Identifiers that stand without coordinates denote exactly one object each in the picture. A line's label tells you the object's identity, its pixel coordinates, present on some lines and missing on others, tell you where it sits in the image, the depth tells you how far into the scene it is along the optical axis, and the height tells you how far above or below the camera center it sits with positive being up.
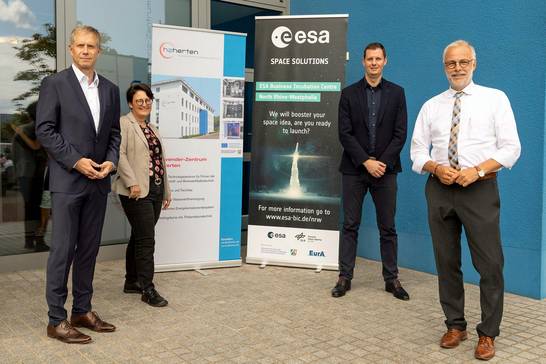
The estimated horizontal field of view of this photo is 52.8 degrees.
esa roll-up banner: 5.16 +0.03
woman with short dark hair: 4.00 -0.30
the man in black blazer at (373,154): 4.32 -0.07
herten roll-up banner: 4.91 +0.02
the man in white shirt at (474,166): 3.06 -0.11
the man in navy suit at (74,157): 3.16 -0.10
